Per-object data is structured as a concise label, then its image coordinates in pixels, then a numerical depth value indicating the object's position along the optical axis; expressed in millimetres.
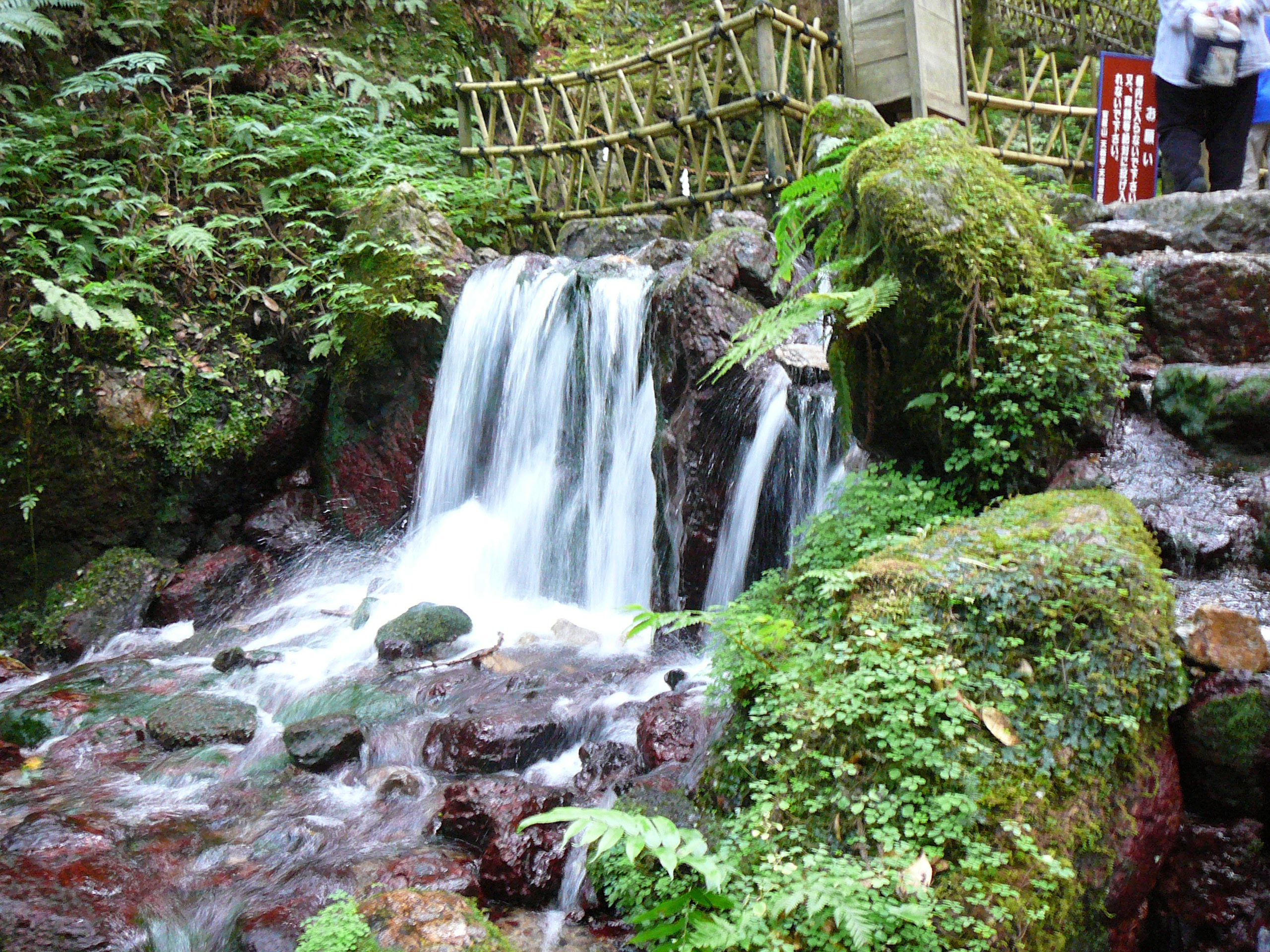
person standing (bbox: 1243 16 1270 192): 7082
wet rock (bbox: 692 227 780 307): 6426
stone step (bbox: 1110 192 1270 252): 5293
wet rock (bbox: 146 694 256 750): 5297
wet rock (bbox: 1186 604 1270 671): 2664
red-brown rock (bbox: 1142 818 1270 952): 2551
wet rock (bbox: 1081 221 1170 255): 5227
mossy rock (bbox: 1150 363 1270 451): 3770
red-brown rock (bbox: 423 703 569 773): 4789
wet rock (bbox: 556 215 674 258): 9734
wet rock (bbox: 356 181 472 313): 8672
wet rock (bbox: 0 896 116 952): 3271
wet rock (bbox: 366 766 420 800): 4641
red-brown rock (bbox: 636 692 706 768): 4312
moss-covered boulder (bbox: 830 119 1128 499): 3850
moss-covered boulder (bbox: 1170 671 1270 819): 2572
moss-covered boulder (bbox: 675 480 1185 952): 2283
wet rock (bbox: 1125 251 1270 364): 4332
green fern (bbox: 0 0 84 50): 8641
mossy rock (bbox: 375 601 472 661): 6438
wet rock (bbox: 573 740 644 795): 4332
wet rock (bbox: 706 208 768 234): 7613
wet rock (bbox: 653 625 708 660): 6168
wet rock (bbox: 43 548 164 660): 7277
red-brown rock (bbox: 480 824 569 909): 3508
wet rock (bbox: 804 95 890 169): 6637
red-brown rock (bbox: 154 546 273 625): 7758
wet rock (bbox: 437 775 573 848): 3861
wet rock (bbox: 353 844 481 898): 3664
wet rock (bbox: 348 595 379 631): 7211
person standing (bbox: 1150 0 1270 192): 6020
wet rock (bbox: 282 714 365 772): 4910
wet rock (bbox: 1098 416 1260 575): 3410
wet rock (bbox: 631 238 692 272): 8266
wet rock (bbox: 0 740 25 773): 5113
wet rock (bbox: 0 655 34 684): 6848
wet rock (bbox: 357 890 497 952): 2871
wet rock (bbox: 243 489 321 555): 8617
